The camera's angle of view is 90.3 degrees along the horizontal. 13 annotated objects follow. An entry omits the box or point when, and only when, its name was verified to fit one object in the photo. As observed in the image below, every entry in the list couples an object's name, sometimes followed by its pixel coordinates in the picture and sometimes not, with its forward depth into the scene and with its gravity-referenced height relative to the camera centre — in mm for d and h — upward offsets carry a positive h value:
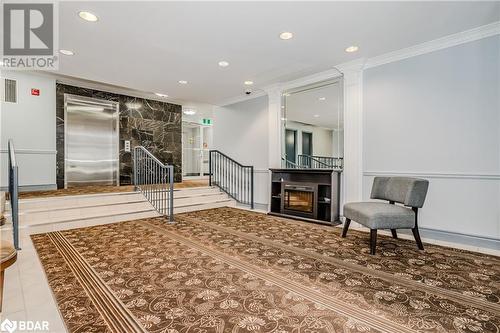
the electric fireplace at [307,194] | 4648 -598
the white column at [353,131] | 4402 +601
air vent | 5465 +1619
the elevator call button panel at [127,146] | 7348 +541
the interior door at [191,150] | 9875 +576
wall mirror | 4801 +801
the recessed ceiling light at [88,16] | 2984 +1814
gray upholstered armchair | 3023 -574
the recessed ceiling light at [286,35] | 3430 +1818
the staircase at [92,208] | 4105 -852
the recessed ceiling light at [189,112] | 9475 +2033
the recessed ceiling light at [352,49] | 3839 +1820
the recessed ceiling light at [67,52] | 3996 +1815
